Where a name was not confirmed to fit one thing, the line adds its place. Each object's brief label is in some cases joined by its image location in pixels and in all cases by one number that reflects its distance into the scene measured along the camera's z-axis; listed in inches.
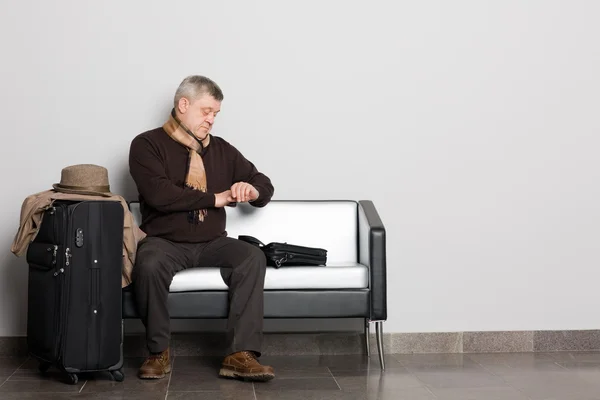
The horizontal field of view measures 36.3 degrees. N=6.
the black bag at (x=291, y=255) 150.5
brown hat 145.3
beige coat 142.6
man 143.2
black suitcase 137.3
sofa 145.6
